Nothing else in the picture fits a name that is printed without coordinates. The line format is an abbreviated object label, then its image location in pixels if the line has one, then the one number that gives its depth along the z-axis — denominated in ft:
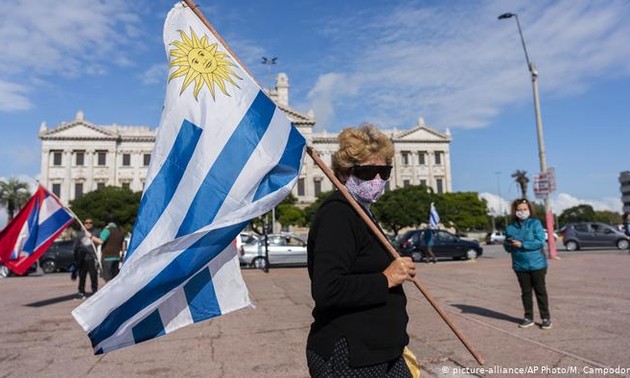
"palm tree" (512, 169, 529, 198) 265.54
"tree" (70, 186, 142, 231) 182.39
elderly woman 6.98
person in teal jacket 21.38
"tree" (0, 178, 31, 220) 198.90
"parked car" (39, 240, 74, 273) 83.30
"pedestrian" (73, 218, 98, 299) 37.47
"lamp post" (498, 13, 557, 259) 67.85
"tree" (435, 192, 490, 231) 222.69
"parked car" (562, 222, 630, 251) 86.69
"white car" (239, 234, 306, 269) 72.90
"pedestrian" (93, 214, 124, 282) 36.60
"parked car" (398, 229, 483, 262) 77.41
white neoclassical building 236.22
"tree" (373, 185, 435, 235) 191.83
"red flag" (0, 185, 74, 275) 31.48
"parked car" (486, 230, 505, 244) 185.16
